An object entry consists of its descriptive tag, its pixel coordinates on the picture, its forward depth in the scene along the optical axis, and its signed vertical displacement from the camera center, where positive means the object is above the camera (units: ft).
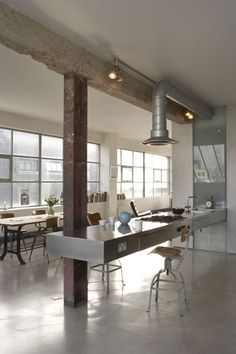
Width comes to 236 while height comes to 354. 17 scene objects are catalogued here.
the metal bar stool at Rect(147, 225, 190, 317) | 12.52 -2.50
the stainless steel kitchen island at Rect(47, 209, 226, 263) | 10.26 -1.79
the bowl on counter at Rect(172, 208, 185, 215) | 17.53 -1.20
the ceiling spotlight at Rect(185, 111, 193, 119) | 21.85 +4.92
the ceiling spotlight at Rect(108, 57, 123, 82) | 13.57 +4.82
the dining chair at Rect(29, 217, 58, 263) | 19.29 -2.23
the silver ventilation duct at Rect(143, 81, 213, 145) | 15.79 +3.73
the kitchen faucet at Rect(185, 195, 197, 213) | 21.05 -0.91
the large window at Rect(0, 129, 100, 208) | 25.72 +1.77
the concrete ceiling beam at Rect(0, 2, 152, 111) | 9.79 +4.73
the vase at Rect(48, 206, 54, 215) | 22.58 -1.56
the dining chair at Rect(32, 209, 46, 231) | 24.31 -1.75
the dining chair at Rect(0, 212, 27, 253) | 21.77 -1.91
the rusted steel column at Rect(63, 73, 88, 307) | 12.32 +0.44
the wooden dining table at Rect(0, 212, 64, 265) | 18.43 -1.97
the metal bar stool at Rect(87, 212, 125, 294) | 15.96 -1.65
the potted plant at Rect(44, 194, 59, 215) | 22.61 -1.08
